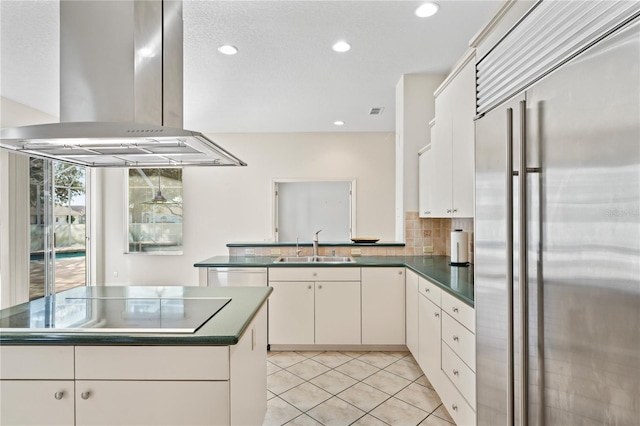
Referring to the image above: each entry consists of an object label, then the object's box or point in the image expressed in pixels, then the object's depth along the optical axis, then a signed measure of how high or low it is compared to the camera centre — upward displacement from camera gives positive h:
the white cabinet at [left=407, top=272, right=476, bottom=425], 1.82 -0.86
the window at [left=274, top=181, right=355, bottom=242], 6.40 +0.08
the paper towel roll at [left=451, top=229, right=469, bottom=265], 2.94 -0.28
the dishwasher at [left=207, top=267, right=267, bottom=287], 3.30 -0.60
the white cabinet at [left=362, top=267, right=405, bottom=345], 3.28 -0.89
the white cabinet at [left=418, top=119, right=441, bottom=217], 3.12 +0.34
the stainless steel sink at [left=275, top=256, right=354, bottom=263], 3.75 -0.50
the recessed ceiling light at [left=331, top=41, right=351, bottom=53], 2.99 +1.51
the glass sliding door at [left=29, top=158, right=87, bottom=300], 4.61 -0.18
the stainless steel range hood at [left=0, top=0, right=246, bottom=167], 1.44 +0.60
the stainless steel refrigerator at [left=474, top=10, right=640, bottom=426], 0.69 -0.07
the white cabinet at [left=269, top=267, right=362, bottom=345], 3.30 -0.87
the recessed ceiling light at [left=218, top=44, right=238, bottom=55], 3.04 +1.51
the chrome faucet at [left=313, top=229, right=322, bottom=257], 3.81 -0.37
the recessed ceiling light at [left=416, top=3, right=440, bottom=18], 2.46 +1.52
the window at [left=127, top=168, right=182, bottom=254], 6.12 +0.05
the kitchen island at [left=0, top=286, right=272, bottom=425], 1.28 -0.62
